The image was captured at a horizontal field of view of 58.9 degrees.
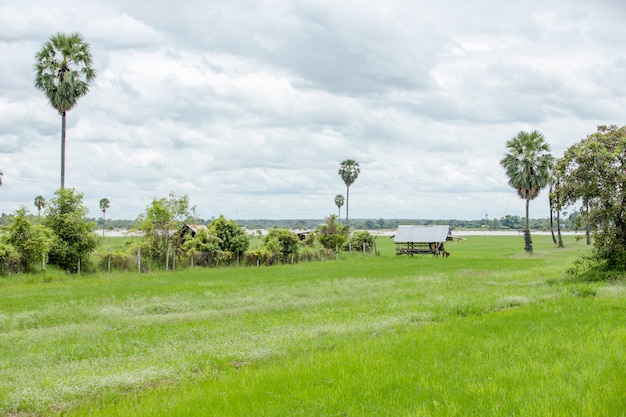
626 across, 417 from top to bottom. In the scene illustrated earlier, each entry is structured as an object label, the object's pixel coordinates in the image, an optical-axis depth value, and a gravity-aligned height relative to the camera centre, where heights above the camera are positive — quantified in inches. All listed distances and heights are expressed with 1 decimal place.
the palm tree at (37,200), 4274.6 +212.3
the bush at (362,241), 2726.4 -73.2
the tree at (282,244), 2019.3 -64.1
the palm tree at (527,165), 2829.7 +311.5
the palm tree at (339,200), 5442.9 +254.8
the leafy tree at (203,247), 1795.0 -66.0
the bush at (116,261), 1534.2 -96.4
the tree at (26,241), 1348.4 -32.8
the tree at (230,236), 1902.1 -31.5
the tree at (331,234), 2586.1 -36.0
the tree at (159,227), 1722.4 +0.0
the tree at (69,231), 1459.2 -10.0
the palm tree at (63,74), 1782.7 +500.2
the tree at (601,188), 1034.7 +71.3
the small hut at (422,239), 2780.5 -65.5
